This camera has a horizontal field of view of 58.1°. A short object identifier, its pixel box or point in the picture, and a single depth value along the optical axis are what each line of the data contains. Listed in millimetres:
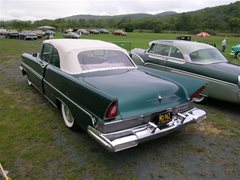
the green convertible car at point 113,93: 2789
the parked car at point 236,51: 13664
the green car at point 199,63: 4816
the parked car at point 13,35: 35419
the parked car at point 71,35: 40600
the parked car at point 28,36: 31703
